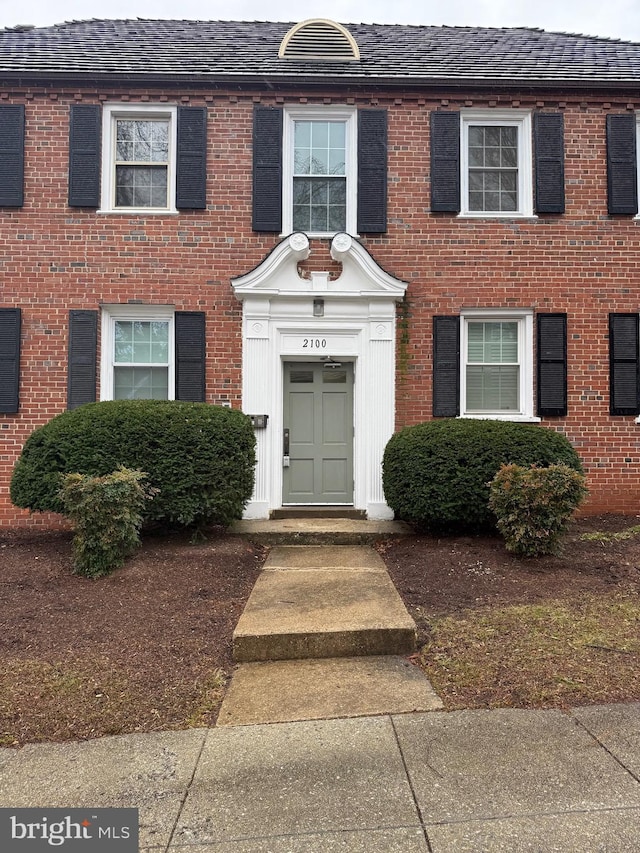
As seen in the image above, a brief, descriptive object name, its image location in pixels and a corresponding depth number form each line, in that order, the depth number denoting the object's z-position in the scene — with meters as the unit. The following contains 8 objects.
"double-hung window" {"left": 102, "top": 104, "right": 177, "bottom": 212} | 8.18
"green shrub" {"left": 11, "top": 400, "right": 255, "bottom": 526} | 6.20
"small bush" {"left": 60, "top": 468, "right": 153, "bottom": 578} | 5.43
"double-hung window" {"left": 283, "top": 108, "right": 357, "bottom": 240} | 8.23
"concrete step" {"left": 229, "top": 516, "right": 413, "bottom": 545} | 6.97
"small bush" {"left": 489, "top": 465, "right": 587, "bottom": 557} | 5.60
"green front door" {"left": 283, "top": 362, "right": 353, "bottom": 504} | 8.20
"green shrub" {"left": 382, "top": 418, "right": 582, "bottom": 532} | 6.46
